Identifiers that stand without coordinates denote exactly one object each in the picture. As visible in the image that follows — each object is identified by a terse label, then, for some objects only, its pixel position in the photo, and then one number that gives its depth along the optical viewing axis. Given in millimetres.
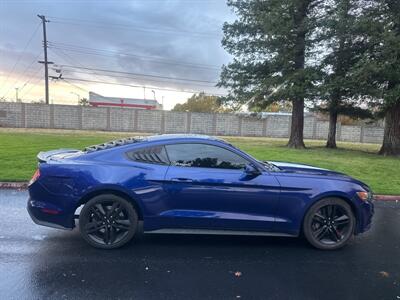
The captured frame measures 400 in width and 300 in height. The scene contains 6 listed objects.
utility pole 45459
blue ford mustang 4875
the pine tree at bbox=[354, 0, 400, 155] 17141
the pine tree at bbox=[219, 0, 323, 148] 20938
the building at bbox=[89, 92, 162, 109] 60800
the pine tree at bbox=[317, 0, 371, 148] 18609
